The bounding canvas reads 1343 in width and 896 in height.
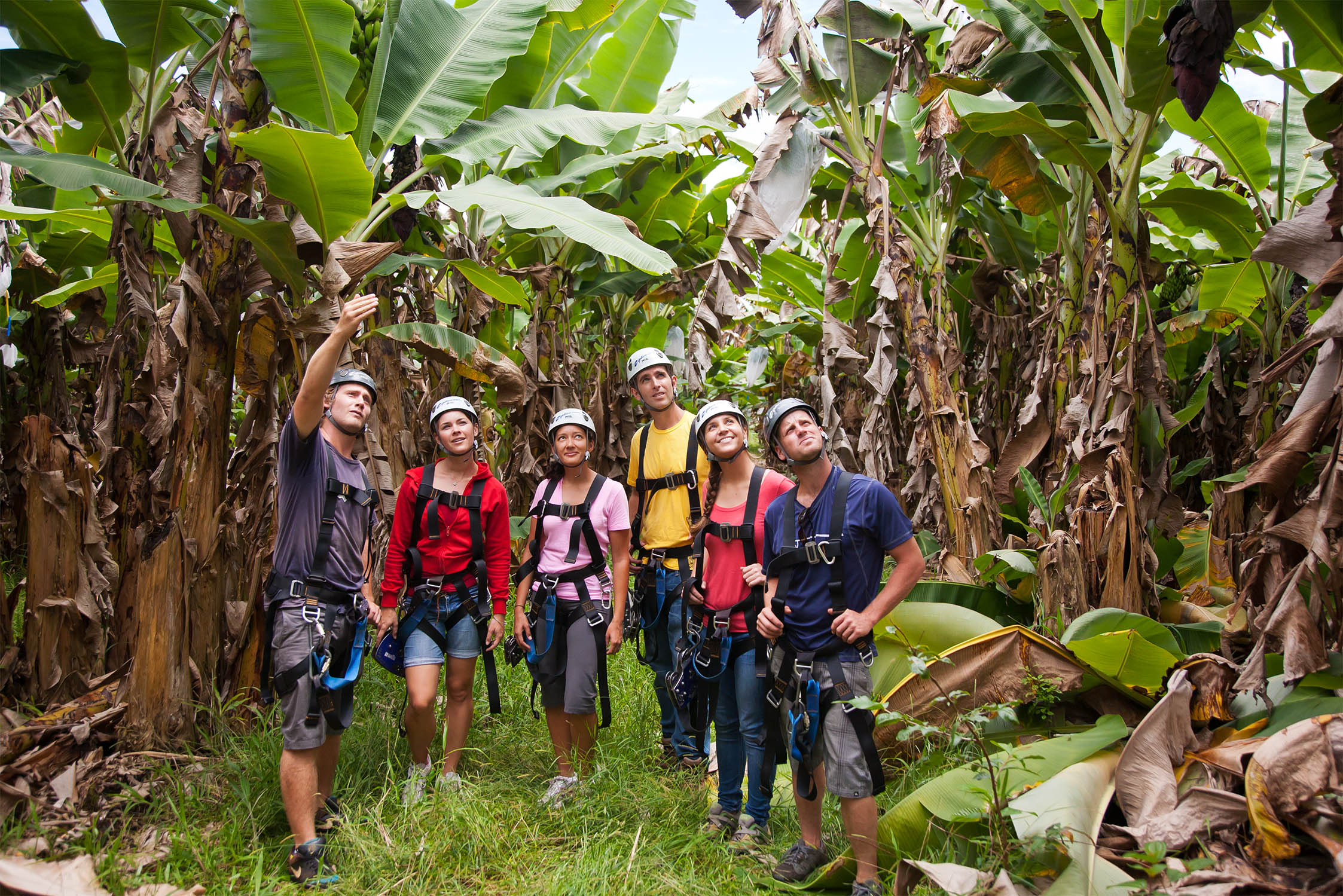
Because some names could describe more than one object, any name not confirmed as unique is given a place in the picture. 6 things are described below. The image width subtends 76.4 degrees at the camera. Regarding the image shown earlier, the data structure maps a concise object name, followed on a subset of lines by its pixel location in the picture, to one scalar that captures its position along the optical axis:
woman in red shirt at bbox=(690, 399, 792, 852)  3.44
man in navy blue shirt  2.87
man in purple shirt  3.16
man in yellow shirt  4.09
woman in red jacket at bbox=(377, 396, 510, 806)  3.82
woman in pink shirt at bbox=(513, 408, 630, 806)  3.89
